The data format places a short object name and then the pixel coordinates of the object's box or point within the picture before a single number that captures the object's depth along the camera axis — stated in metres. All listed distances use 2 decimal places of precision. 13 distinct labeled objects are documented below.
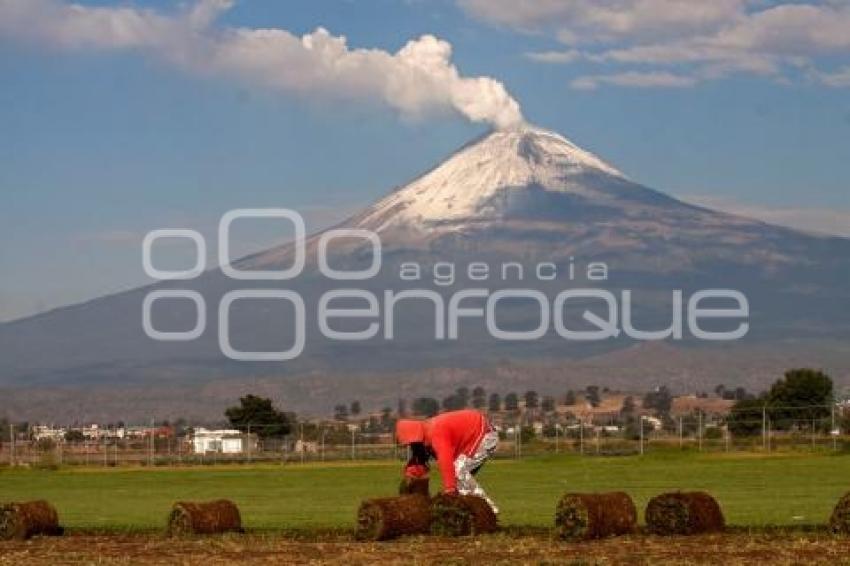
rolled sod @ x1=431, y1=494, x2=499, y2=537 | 25.02
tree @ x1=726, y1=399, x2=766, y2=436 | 92.62
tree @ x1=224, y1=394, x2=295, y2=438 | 123.56
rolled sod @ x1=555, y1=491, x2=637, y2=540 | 24.17
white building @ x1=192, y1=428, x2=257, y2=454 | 102.88
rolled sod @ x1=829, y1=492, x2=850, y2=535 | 24.23
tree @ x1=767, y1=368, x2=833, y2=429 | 124.06
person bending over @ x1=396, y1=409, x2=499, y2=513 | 25.69
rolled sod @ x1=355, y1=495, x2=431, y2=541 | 24.81
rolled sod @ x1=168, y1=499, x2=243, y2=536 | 26.70
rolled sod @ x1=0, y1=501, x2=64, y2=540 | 27.08
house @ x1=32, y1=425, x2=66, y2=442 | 118.75
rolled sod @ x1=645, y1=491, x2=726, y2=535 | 24.67
